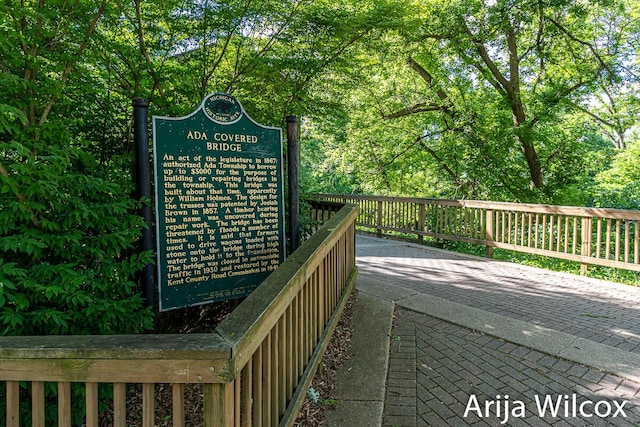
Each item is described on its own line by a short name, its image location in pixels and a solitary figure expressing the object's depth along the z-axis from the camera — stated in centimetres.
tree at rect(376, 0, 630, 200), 995
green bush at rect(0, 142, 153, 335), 202
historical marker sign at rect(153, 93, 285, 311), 285
